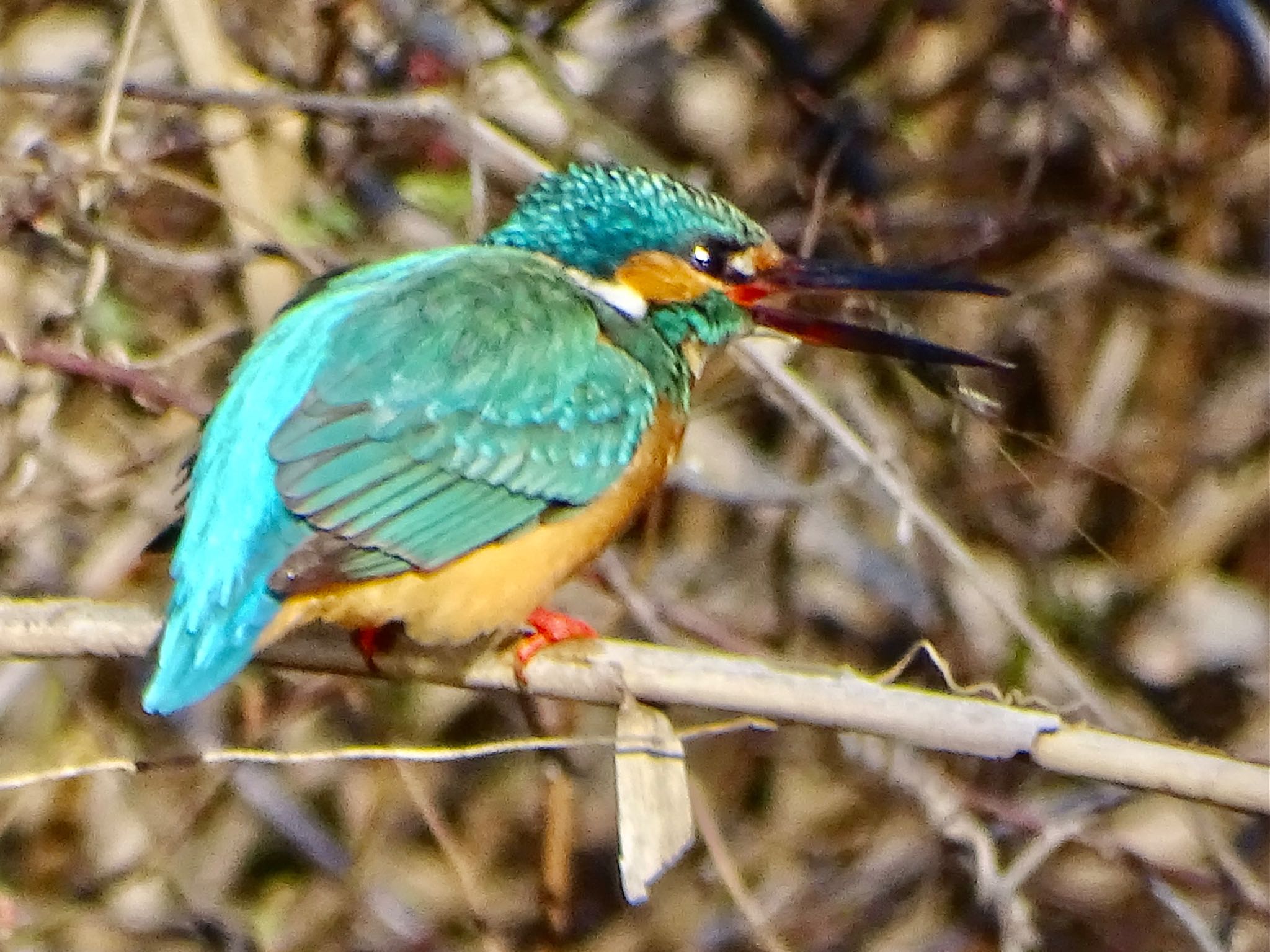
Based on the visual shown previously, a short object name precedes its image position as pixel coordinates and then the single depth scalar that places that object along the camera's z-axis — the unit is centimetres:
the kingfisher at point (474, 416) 428
